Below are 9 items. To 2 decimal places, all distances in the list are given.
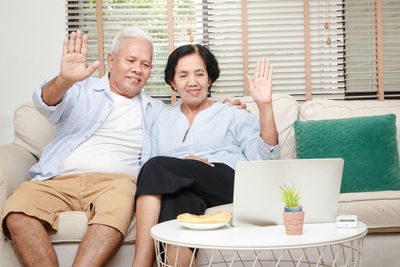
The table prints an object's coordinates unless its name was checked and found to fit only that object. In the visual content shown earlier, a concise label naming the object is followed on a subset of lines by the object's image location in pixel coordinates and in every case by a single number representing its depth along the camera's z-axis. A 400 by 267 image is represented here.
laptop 1.46
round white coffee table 1.29
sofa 2.02
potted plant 1.40
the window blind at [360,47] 3.53
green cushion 2.46
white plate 1.49
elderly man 1.96
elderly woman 1.94
